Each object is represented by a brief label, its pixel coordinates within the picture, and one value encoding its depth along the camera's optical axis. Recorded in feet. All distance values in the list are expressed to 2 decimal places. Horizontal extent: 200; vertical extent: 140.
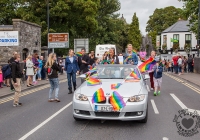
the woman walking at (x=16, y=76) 32.62
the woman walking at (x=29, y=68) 53.80
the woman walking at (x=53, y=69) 34.76
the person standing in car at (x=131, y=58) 39.63
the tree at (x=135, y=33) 312.29
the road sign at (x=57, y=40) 91.61
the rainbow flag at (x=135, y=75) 27.49
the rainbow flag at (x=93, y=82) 25.78
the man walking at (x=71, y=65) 41.65
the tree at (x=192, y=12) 104.68
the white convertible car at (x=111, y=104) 22.12
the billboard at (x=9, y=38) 68.08
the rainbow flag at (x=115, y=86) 24.01
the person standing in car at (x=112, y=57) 36.79
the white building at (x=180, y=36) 222.48
